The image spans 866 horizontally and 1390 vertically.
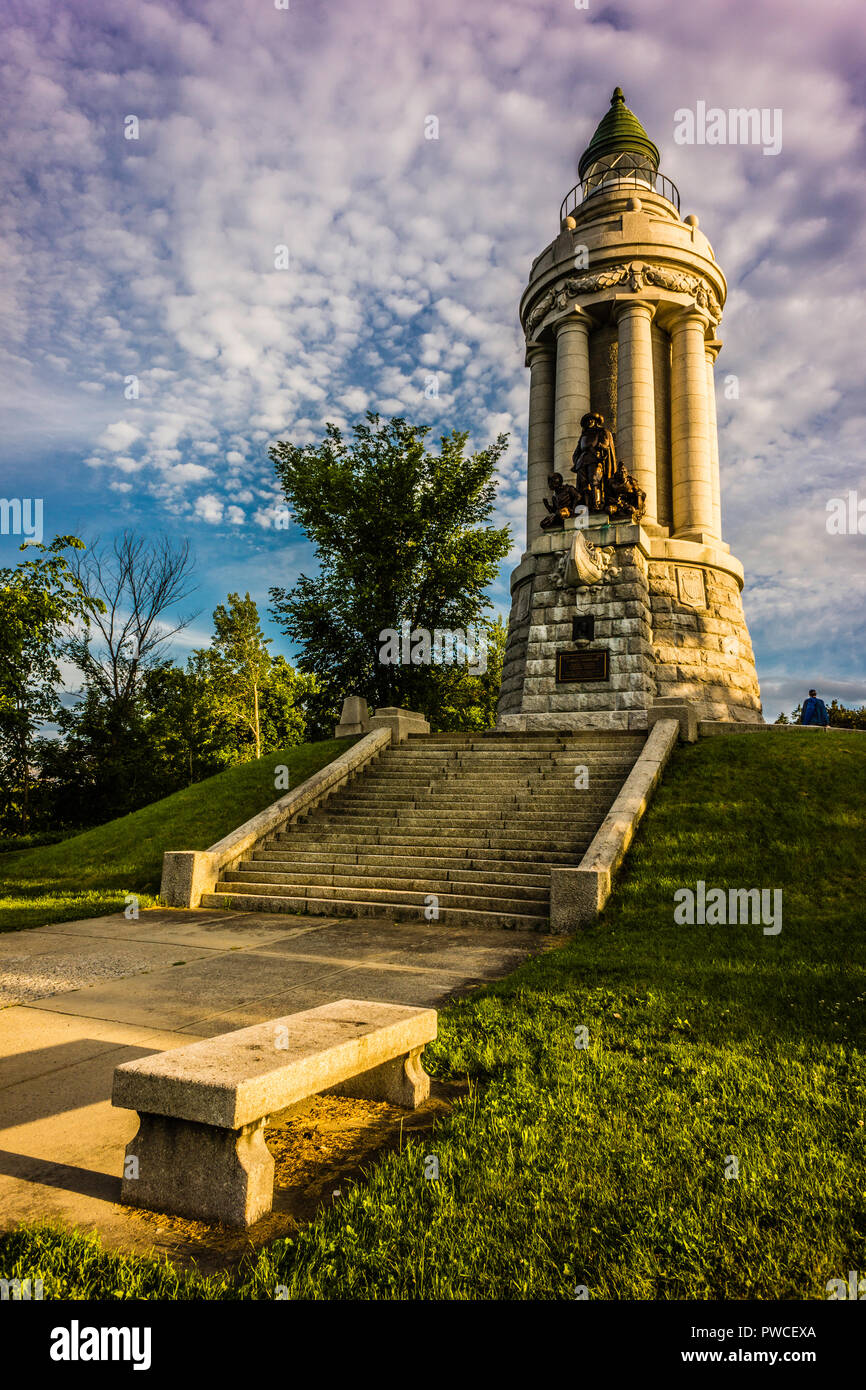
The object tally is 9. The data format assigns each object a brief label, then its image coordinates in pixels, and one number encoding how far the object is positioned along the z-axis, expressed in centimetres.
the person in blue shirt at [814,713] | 2075
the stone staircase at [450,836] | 1051
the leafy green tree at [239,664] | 4300
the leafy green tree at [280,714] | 4647
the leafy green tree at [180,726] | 3125
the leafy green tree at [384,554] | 2752
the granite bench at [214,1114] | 310
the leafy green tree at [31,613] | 1348
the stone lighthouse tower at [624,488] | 1919
